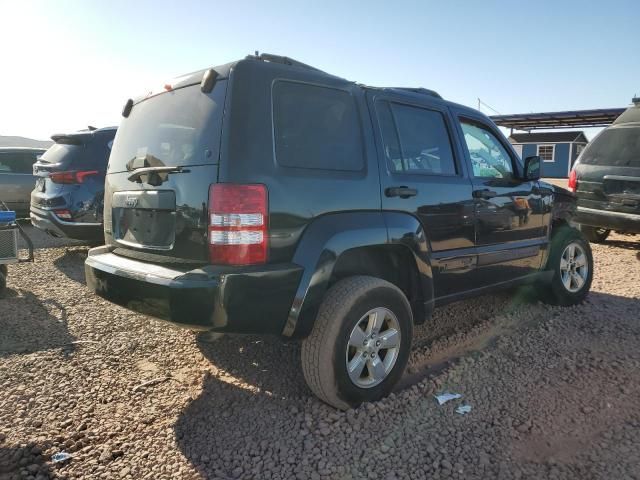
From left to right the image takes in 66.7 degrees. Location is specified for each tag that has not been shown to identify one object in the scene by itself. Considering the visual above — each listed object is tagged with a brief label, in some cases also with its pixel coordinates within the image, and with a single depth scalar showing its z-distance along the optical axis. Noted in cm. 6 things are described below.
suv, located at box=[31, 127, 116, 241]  639
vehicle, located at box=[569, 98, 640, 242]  661
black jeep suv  248
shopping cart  518
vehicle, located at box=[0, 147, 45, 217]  1002
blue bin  517
